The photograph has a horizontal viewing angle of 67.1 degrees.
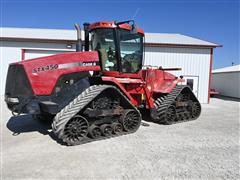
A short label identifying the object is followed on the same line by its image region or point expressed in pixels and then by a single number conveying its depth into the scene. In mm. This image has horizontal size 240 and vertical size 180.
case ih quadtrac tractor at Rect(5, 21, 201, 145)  3816
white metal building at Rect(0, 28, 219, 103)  10306
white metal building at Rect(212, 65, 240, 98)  13860
